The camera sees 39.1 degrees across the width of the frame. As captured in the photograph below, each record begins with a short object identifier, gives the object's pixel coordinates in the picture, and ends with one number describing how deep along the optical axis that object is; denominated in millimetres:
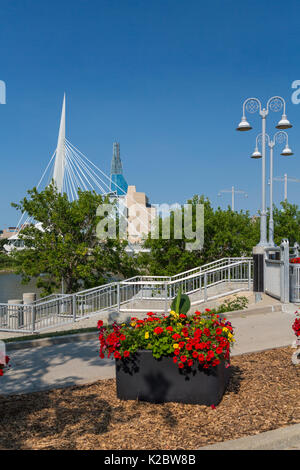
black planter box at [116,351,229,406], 4766
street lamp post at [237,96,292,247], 15172
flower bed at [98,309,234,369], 4668
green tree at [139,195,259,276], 20797
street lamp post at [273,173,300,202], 44138
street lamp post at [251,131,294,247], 20547
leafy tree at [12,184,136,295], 22297
